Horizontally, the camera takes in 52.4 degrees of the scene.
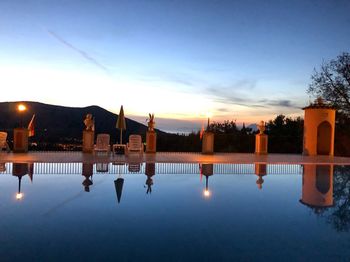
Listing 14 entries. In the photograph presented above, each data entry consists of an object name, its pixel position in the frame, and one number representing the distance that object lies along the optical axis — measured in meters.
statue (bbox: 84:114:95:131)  16.36
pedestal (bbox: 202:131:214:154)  17.53
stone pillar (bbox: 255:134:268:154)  17.97
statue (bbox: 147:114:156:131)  17.27
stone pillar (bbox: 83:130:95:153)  16.17
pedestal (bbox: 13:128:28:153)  15.74
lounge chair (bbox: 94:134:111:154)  15.41
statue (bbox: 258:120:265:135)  18.00
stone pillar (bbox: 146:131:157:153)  17.08
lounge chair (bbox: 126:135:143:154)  15.50
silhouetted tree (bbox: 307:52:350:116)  25.31
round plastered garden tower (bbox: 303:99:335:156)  18.12
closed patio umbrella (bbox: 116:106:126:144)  17.11
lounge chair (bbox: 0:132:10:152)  14.95
